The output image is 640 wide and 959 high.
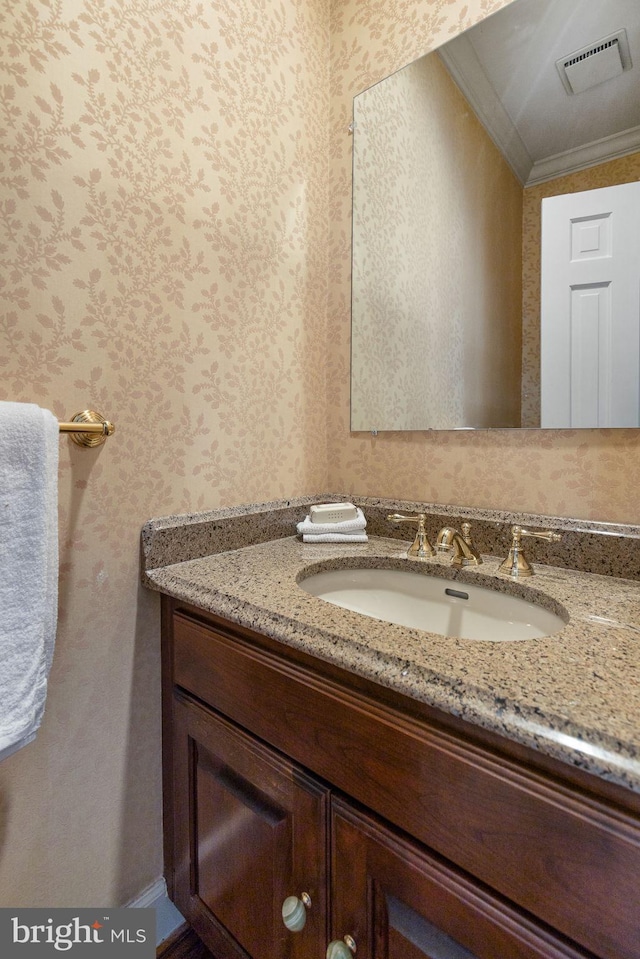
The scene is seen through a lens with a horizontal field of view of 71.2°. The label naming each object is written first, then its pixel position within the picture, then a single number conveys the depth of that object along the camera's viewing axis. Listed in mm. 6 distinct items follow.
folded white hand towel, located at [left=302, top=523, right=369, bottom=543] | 1066
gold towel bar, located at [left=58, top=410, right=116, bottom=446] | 735
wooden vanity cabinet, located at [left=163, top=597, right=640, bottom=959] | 398
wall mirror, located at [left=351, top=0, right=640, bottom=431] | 812
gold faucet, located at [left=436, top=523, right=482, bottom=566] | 871
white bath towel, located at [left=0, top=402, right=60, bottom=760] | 603
